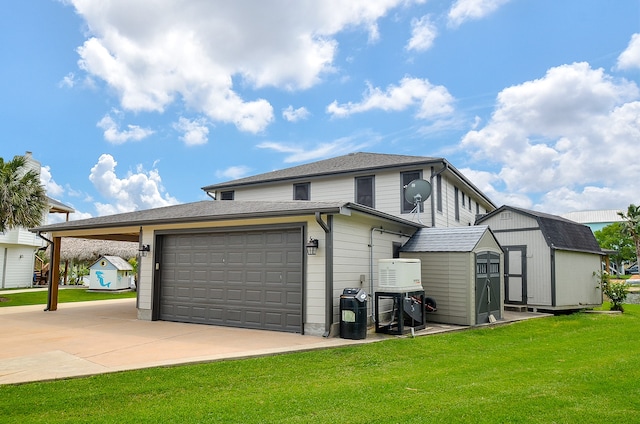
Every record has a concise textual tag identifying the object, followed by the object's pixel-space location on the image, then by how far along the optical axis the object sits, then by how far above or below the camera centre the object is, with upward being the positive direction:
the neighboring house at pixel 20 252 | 23.52 -0.68
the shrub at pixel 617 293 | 13.65 -1.59
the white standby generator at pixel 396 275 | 8.64 -0.66
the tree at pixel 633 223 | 34.56 +1.83
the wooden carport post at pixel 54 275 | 12.82 -1.05
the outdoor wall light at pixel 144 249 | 10.72 -0.19
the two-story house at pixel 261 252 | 8.38 -0.22
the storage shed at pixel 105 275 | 20.64 -1.65
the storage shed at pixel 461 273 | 9.66 -0.69
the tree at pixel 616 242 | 47.56 +0.31
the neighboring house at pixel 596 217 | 70.46 +4.79
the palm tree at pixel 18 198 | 16.17 +1.69
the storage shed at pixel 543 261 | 12.67 -0.53
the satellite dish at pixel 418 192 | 12.33 +1.52
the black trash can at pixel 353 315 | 7.89 -1.35
